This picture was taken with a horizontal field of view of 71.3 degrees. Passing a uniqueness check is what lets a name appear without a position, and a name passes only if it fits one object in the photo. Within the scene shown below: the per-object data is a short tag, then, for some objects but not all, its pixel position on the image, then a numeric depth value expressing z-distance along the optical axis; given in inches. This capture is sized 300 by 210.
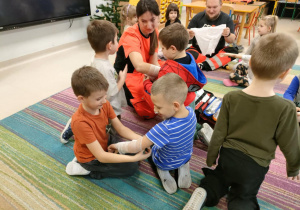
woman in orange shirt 71.1
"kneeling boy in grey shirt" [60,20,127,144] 60.1
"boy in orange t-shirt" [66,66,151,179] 47.8
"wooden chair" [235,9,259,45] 173.7
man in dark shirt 118.0
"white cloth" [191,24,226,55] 116.0
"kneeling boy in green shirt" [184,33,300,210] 36.6
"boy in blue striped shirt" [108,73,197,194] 46.3
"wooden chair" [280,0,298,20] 261.6
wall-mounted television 118.6
